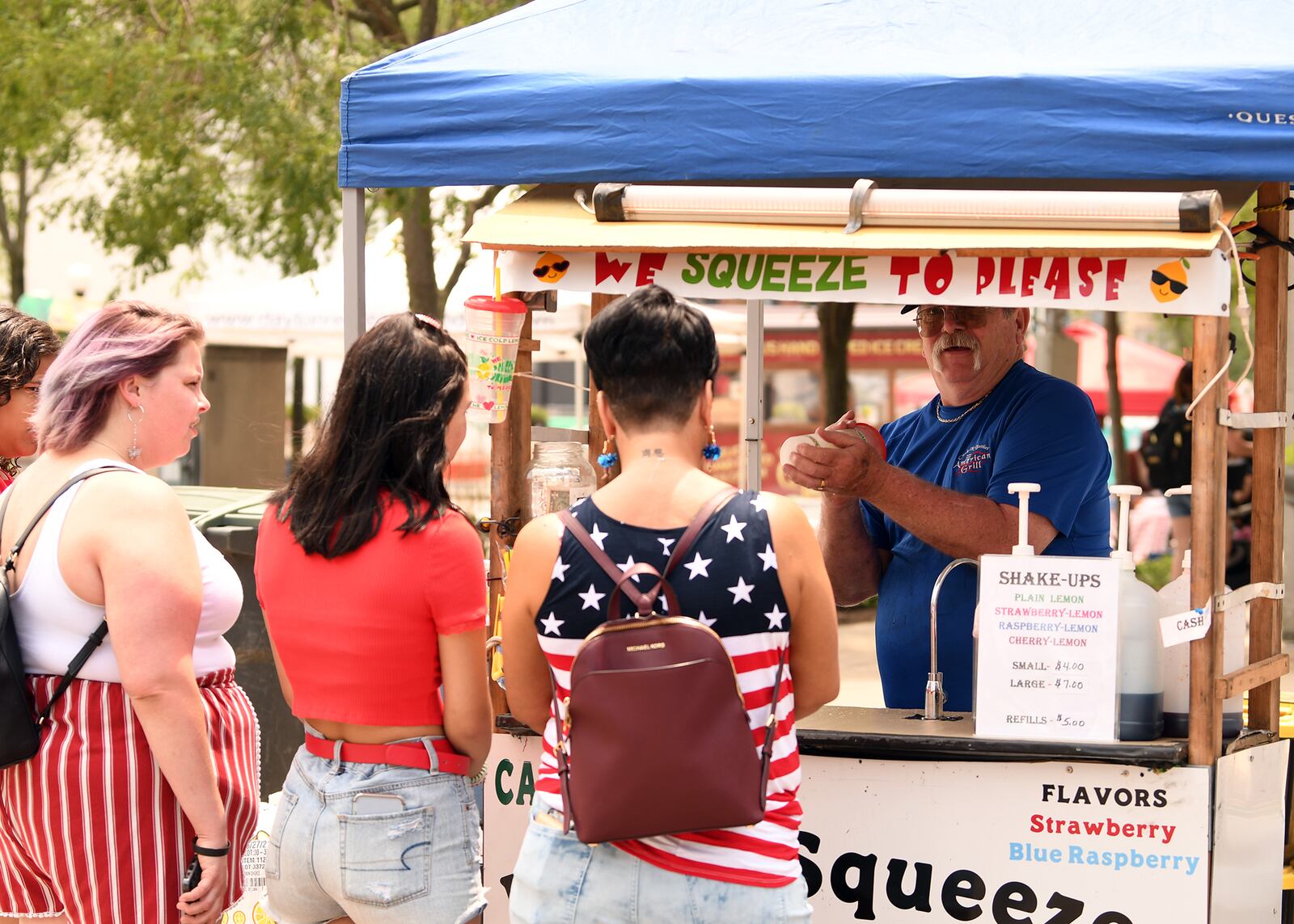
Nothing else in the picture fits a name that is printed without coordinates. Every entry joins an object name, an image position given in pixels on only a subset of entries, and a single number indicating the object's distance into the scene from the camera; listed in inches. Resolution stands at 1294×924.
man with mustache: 253.8
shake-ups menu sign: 215.8
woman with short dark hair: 161.6
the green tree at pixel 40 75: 609.3
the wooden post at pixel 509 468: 265.7
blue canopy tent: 222.4
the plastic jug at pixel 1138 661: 222.1
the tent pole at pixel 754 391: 338.0
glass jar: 257.1
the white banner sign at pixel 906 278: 212.4
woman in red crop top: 181.5
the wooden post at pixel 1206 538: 217.6
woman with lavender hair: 185.2
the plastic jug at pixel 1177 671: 225.3
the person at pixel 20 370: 251.0
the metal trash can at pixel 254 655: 377.7
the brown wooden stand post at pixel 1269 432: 251.9
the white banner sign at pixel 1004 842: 217.9
